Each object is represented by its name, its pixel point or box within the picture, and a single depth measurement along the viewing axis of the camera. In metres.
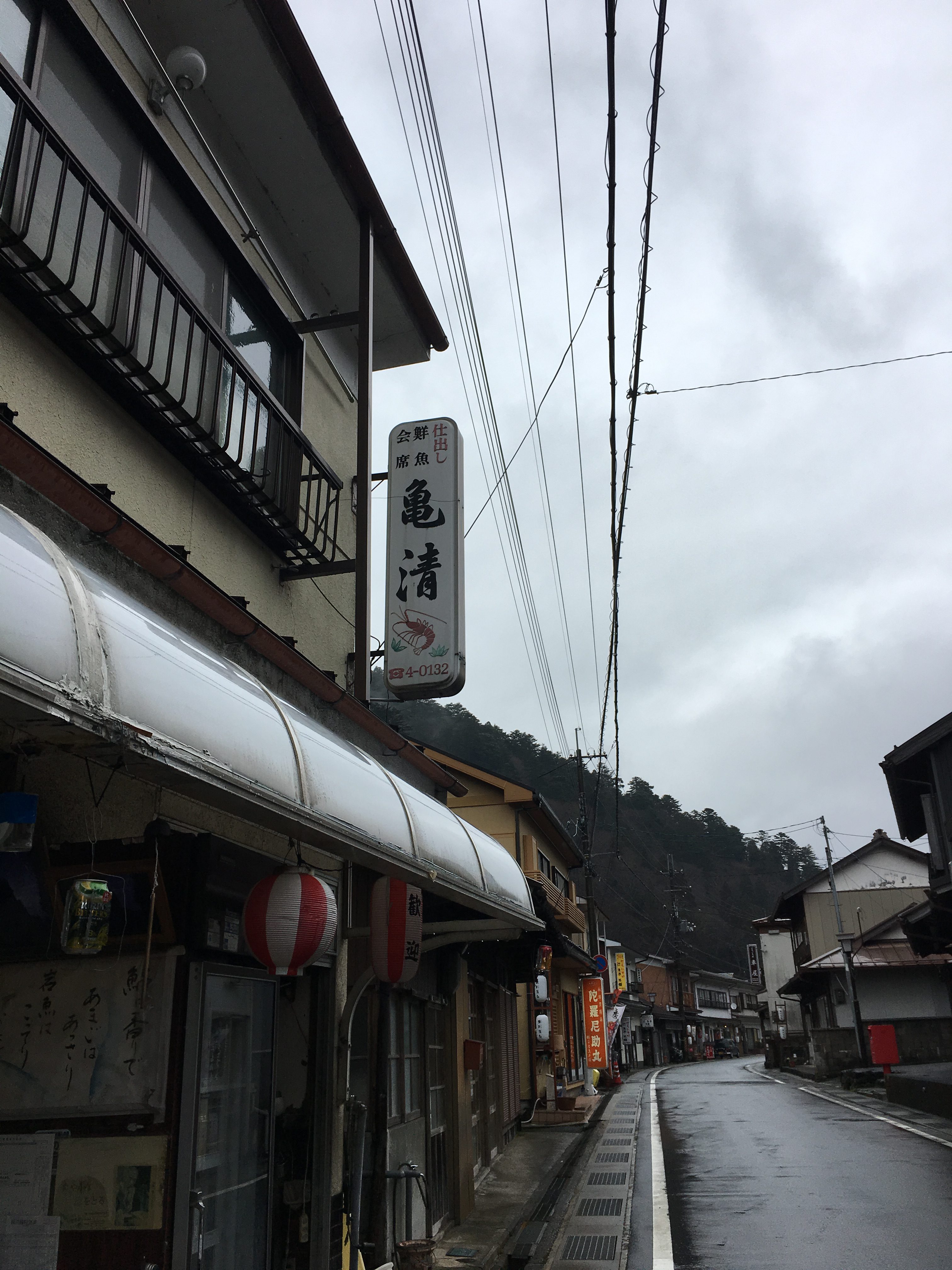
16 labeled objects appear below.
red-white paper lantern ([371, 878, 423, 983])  7.36
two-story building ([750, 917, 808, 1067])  54.62
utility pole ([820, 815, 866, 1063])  36.16
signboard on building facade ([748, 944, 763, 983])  78.12
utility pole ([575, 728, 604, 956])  30.63
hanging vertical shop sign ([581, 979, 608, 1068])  33.81
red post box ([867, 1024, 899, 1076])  34.12
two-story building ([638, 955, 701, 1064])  88.00
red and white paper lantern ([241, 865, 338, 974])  5.84
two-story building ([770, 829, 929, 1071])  49.09
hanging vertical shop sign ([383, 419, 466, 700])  9.66
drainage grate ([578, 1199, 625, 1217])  12.61
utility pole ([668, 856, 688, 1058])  78.62
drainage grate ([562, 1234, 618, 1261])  10.17
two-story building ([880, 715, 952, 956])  23.00
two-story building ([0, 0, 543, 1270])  4.72
